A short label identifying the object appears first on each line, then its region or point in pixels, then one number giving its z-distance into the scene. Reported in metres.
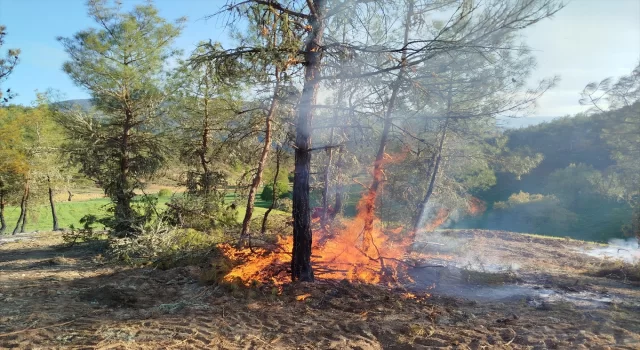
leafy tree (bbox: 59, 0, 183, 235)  11.61
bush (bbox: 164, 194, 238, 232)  11.98
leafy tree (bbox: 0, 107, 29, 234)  19.05
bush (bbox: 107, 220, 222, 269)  8.62
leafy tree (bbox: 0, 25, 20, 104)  15.85
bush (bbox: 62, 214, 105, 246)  12.41
